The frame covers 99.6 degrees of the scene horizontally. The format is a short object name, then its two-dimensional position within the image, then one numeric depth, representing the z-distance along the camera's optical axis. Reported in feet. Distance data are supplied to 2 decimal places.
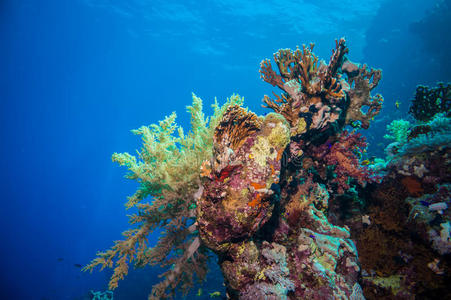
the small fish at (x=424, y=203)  11.40
